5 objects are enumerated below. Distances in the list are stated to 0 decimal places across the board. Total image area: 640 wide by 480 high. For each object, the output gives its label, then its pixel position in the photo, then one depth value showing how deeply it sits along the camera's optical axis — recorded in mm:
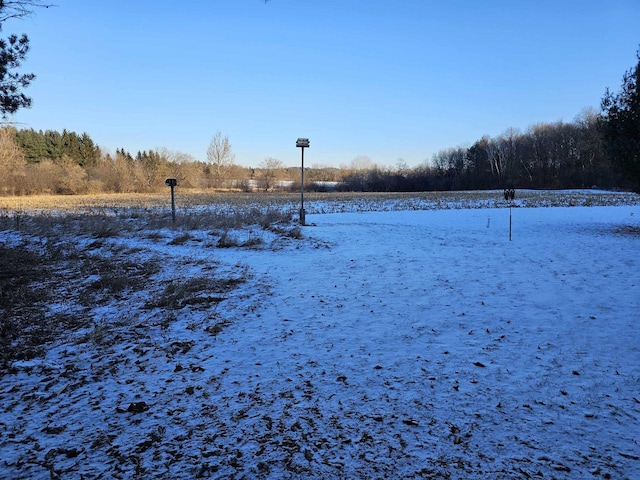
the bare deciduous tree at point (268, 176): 63312
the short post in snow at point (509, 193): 12258
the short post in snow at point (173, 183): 14516
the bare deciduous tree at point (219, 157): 76500
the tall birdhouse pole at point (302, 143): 15522
